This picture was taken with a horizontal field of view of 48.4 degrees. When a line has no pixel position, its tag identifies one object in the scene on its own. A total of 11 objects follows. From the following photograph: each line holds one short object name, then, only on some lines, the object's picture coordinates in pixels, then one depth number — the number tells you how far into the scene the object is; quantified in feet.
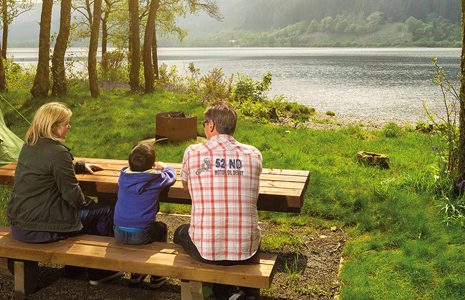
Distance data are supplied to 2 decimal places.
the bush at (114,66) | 85.25
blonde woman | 14.05
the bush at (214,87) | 64.18
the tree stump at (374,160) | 31.24
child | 14.35
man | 12.57
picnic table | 15.55
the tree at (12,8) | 73.97
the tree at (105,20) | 106.75
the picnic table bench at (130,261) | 12.62
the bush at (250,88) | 69.10
